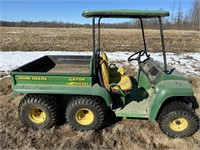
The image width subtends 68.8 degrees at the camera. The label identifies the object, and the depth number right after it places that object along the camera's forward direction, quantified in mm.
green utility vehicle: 2267
